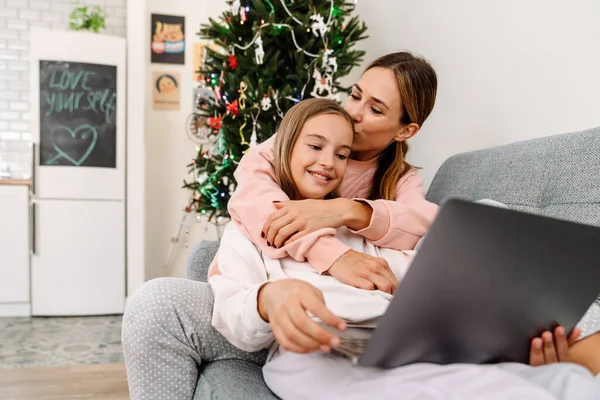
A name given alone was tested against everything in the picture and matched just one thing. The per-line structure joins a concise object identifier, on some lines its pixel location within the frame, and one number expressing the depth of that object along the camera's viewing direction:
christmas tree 2.19
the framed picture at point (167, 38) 3.73
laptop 0.50
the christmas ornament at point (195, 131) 3.73
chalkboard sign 3.18
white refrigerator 3.18
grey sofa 0.84
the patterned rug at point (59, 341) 2.47
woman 0.83
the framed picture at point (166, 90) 3.76
